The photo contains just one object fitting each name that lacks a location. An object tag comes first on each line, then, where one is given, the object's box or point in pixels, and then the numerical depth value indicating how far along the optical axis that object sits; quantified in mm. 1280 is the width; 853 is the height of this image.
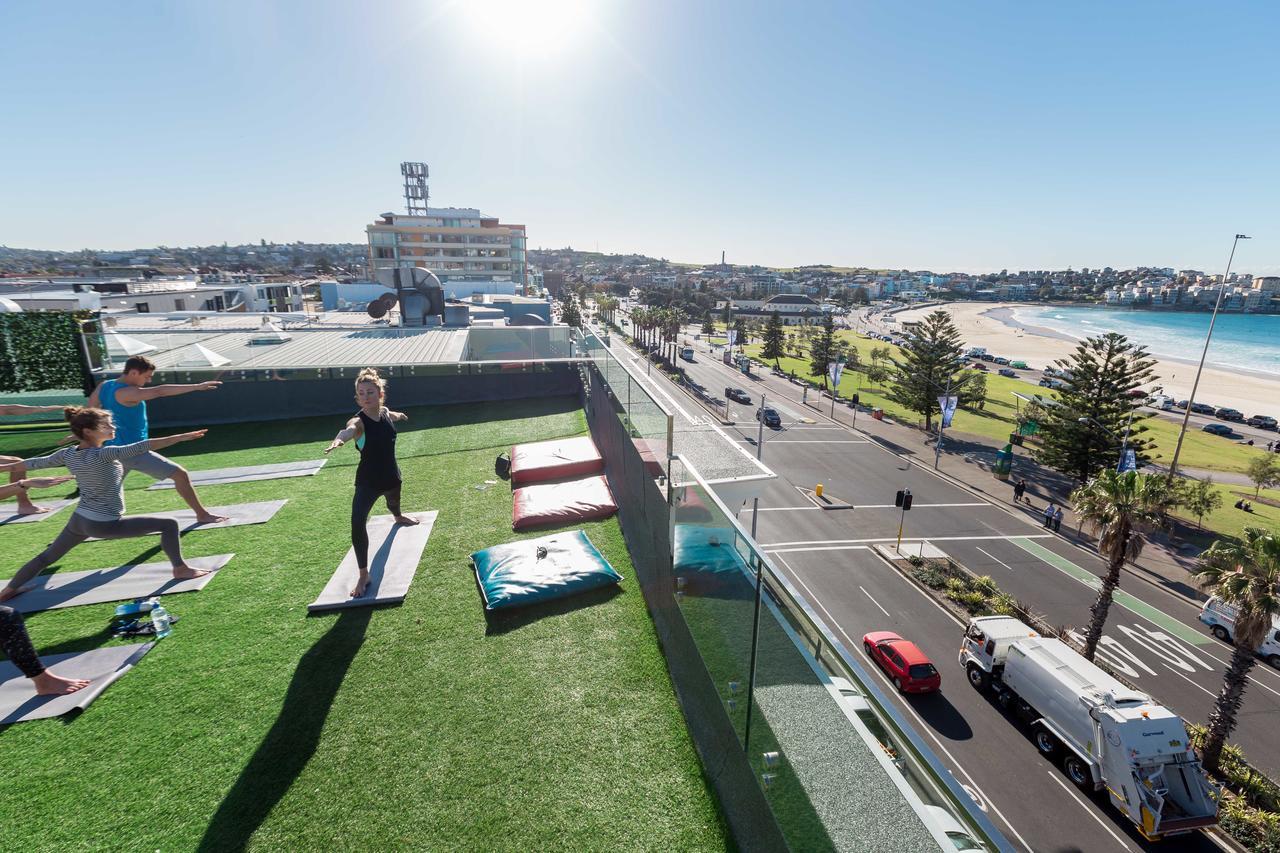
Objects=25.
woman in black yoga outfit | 5496
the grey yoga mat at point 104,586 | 5621
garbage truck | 9094
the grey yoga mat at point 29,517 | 7977
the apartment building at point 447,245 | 74625
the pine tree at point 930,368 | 38000
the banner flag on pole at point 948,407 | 28391
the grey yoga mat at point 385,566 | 5746
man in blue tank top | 6367
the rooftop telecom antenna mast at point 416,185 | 84375
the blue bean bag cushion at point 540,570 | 5707
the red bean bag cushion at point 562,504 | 7484
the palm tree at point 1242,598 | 9859
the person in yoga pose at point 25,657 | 4039
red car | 12406
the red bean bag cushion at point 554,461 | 8750
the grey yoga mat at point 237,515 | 7480
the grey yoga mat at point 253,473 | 9602
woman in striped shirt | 5066
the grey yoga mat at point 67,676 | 4164
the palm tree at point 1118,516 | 12484
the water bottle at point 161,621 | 5172
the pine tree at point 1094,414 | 26047
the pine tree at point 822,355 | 55594
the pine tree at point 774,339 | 65506
